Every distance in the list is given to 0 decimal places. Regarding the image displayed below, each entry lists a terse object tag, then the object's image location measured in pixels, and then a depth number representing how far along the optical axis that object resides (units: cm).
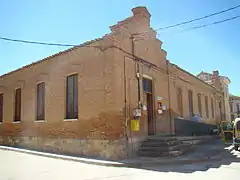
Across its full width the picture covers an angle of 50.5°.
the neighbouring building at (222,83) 2902
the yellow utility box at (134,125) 1207
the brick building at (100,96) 1182
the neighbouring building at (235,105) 4336
